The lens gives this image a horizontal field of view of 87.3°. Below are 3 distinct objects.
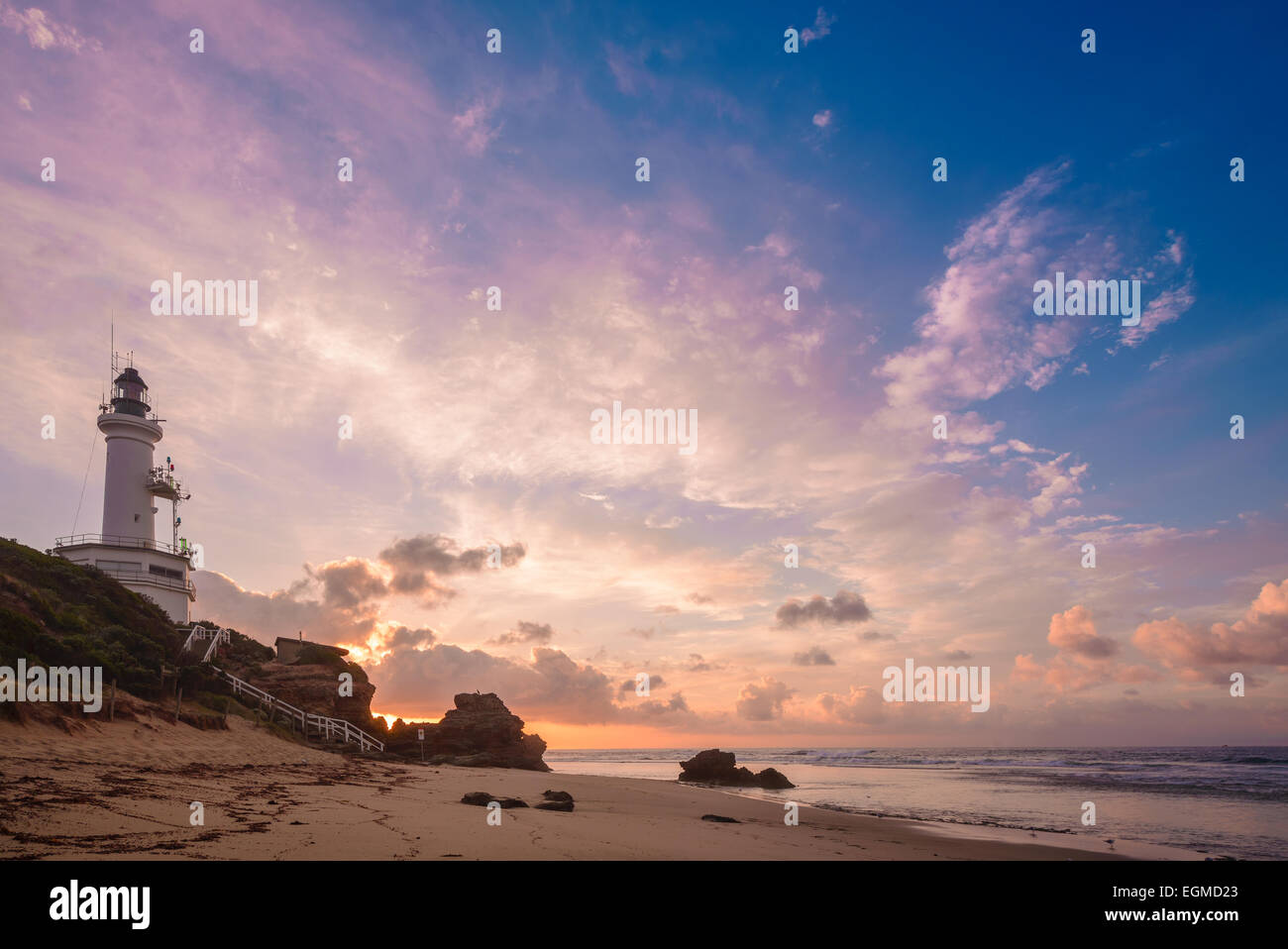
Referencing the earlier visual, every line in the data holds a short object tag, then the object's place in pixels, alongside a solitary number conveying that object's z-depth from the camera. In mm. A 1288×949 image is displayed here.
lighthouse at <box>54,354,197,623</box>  44031
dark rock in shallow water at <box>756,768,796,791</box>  41244
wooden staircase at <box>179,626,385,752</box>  33312
